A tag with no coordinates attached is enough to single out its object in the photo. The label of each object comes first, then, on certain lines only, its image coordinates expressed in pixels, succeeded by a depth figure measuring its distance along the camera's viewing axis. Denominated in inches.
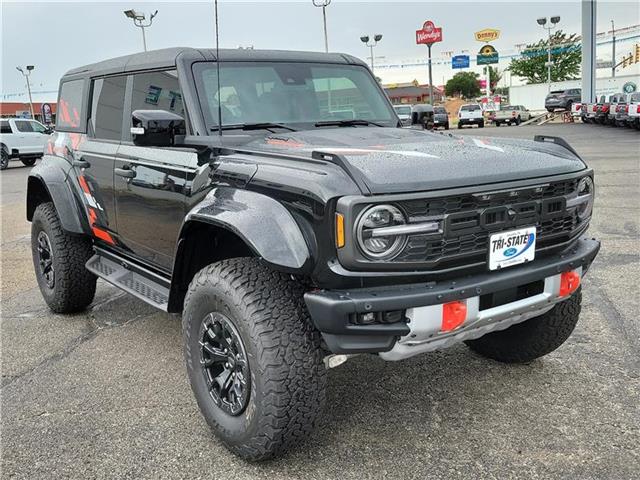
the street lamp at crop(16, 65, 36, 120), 1955.2
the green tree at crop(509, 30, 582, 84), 2657.5
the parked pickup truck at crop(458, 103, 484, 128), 1491.1
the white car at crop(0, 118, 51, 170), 862.5
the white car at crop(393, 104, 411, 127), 1152.8
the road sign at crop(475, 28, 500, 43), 2413.9
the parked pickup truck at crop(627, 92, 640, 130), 912.3
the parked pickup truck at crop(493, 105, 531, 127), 1535.4
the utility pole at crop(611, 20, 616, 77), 2649.6
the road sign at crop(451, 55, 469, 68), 2422.5
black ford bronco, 95.2
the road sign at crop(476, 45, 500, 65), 2358.5
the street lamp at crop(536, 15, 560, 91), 2022.6
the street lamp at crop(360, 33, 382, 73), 1721.2
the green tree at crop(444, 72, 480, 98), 4067.4
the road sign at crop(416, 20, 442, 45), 2140.5
